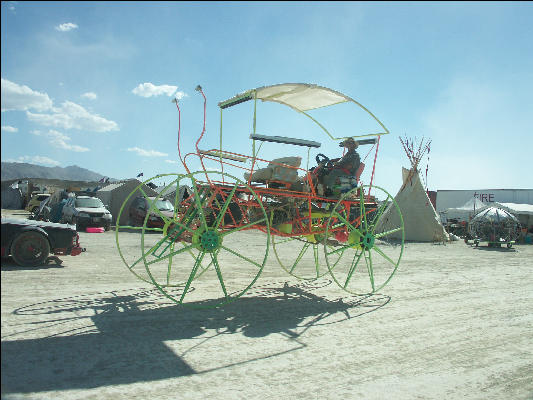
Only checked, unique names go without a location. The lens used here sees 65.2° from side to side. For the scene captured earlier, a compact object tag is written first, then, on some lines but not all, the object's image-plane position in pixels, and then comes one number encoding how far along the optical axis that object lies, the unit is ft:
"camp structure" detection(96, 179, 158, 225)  74.64
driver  22.35
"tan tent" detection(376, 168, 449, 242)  64.28
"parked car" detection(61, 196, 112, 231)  53.21
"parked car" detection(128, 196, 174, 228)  58.44
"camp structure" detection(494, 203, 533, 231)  81.61
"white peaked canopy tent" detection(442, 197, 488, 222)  89.97
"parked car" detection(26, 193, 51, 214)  80.33
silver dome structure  62.54
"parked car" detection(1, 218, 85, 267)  24.34
